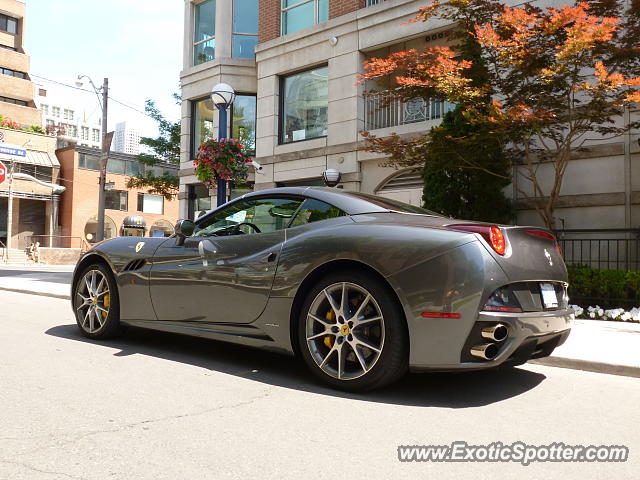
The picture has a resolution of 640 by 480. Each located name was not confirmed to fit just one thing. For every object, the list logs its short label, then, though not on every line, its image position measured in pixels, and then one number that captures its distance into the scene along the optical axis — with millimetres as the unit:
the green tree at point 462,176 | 9977
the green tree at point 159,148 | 23812
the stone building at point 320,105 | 10828
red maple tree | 8094
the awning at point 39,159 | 43431
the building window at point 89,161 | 46969
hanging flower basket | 11036
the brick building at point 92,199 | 46219
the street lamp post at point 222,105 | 10922
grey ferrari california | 3498
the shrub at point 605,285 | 8461
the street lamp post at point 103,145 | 20391
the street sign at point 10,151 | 25014
